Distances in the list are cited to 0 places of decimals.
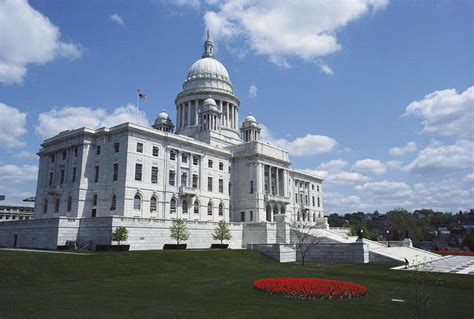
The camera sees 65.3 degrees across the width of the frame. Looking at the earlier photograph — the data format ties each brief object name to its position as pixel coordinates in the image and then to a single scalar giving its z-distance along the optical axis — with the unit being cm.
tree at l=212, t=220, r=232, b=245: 6234
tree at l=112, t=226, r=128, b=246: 4784
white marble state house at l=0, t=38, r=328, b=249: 5359
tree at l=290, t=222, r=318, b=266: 5970
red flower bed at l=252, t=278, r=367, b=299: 2540
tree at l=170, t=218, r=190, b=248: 5478
